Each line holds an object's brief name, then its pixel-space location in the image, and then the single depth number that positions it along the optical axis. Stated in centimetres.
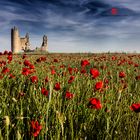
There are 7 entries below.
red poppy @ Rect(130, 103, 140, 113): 117
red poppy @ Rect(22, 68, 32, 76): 212
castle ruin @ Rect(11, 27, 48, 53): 3570
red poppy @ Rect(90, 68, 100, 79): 196
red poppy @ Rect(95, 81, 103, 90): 161
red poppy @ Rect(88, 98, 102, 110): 129
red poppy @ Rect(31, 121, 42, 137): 106
